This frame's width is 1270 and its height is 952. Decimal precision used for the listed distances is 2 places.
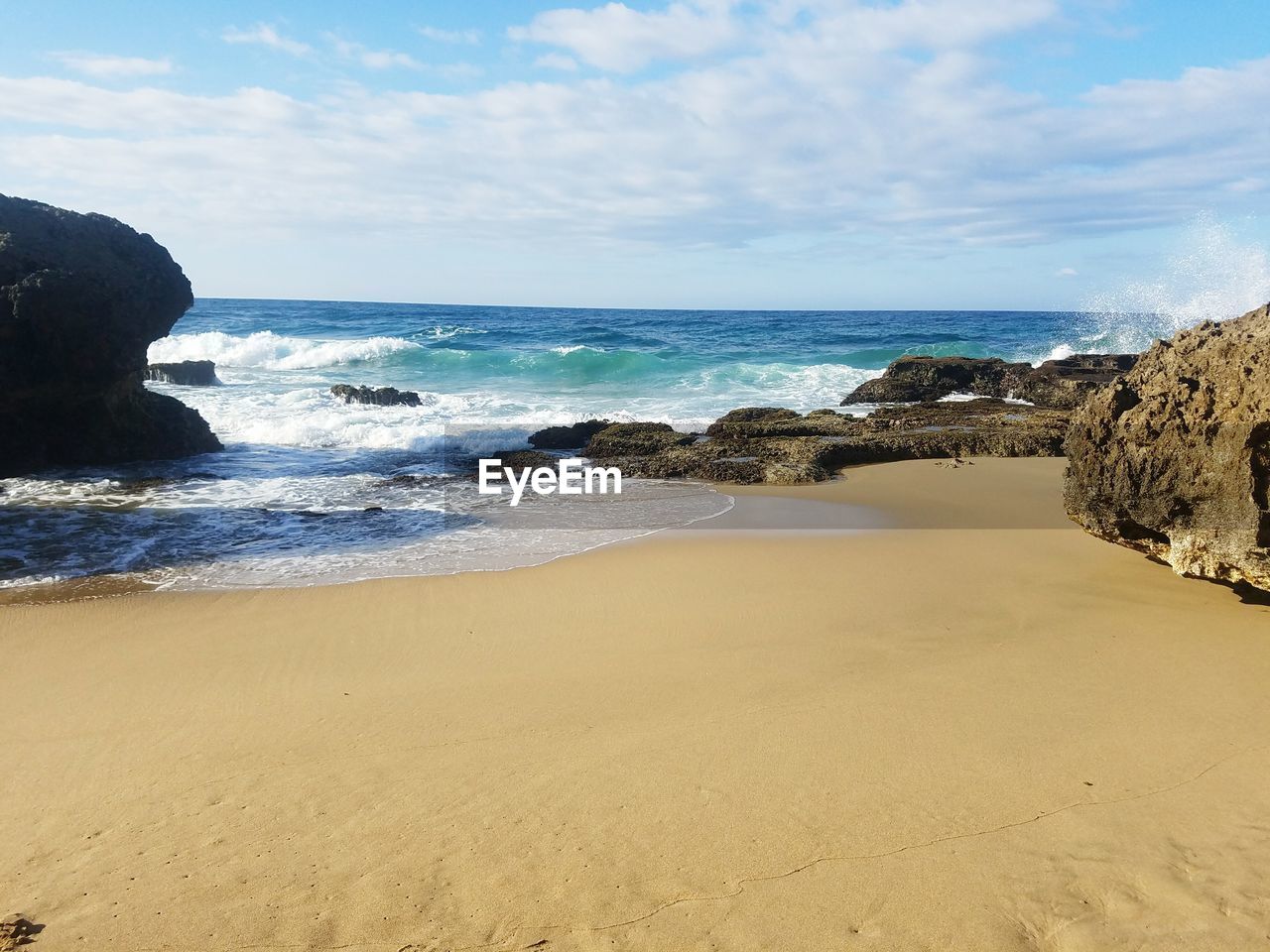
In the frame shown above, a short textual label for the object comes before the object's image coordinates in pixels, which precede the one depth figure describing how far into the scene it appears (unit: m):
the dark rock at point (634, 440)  12.08
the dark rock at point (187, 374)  20.73
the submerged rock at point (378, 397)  18.52
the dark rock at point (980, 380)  17.66
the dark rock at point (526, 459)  11.57
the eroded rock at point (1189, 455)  4.68
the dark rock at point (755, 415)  14.07
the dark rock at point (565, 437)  13.18
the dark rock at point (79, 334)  10.21
